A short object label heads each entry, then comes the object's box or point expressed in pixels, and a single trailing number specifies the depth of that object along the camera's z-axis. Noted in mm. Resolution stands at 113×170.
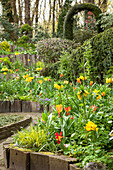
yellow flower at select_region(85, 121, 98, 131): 1593
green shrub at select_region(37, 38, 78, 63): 7301
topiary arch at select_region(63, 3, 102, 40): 8664
